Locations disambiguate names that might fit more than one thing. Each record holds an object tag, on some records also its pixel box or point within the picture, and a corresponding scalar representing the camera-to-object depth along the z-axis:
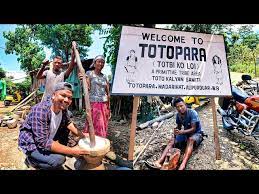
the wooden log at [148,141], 2.88
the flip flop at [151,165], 2.53
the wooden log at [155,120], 3.93
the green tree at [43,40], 4.70
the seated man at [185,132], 2.68
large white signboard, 2.46
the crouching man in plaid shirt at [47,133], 1.81
